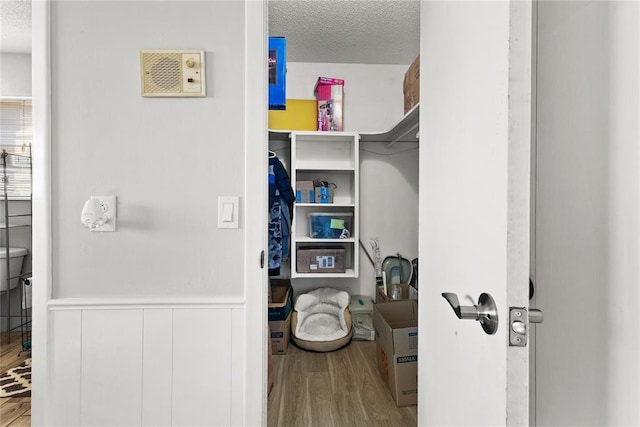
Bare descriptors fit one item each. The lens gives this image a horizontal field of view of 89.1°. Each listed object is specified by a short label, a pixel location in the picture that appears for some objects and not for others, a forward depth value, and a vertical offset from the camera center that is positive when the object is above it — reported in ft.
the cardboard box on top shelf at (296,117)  9.73 +2.82
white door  1.95 +0.07
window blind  9.34 +2.13
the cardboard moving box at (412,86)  7.23 +2.93
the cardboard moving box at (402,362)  6.13 -2.89
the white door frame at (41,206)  3.54 +0.05
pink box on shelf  9.50 +3.06
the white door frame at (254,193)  3.63 +0.20
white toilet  8.32 -1.42
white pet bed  8.41 -3.10
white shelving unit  9.45 +0.99
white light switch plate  3.66 +0.00
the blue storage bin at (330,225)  9.77 -0.42
